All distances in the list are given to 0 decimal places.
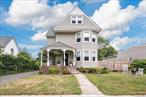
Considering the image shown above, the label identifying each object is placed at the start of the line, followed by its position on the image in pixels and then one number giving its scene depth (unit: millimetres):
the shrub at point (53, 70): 12542
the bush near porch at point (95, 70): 13016
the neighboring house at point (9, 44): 19865
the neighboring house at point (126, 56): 15900
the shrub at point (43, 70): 12662
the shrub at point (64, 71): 12445
